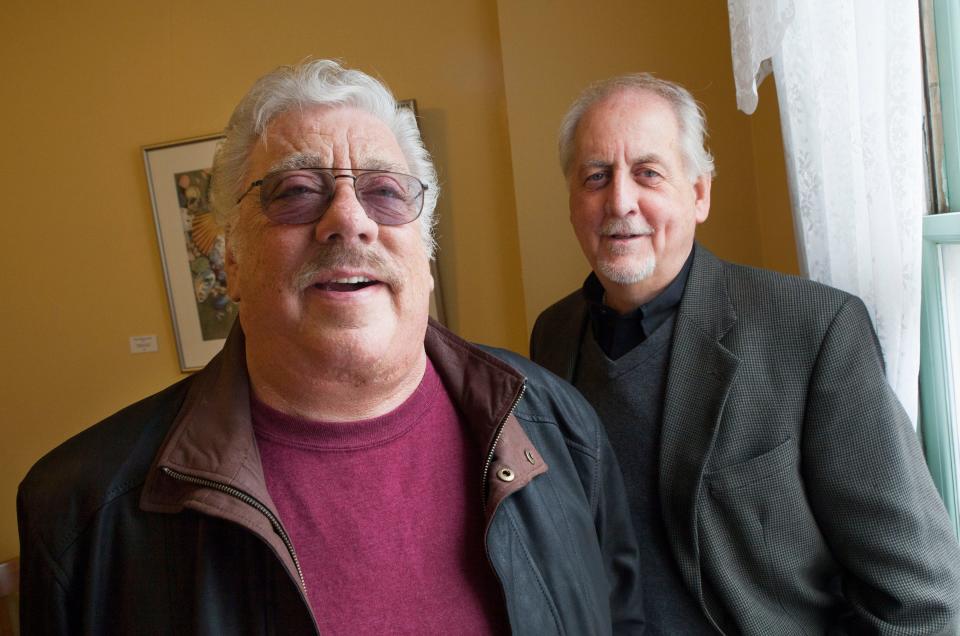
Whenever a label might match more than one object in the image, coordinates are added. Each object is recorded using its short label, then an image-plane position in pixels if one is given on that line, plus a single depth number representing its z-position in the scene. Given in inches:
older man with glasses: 34.6
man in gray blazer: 46.6
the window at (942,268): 48.9
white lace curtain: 47.8
